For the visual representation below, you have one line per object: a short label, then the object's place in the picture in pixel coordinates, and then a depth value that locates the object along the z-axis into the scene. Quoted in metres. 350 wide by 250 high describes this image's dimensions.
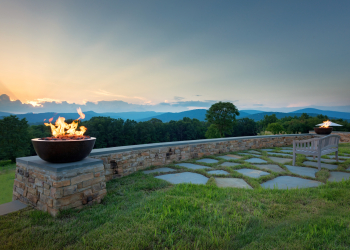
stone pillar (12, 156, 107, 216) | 1.93
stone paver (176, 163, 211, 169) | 4.03
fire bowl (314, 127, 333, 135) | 8.30
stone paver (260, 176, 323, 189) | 2.77
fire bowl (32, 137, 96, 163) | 2.05
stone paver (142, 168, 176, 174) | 3.69
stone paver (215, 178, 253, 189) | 2.84
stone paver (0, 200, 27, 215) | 2.04
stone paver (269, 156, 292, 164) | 4.59
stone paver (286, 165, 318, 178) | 3.41
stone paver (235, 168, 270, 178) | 3.36
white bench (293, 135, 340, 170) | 3.79
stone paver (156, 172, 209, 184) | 3.03
